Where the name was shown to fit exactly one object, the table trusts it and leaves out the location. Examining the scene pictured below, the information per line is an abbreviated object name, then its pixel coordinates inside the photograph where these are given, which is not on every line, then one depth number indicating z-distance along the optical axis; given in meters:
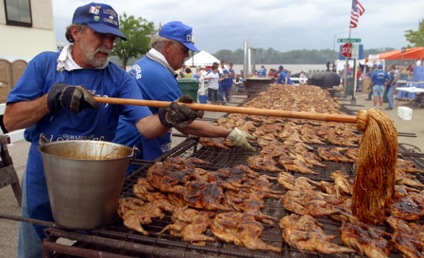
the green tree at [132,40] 33.78
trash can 14.02
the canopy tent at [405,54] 25.38
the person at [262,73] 29.58
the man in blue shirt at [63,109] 2.74
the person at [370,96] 25.14
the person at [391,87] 19.84
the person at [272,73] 32.56
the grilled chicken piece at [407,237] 2.16
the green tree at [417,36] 41.79
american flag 21.94
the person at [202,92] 19.14
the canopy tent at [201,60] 29.75
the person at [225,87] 21.36
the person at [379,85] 19.34
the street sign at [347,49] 21.31
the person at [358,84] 33.03
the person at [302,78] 32.12
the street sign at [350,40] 21.02
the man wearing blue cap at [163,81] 4.04
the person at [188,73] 20.69
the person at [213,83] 18.01
